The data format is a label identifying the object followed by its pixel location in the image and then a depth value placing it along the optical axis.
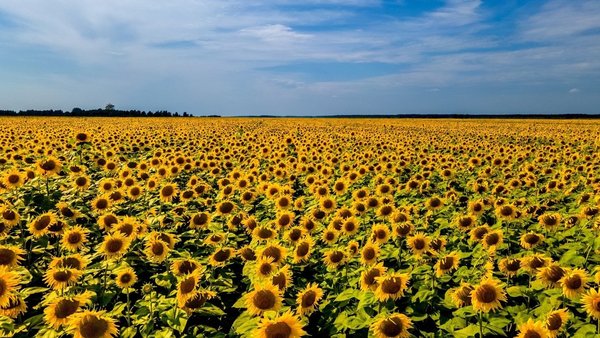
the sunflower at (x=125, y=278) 4.73
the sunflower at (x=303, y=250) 5.55
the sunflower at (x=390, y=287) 4.10
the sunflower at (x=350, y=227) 6.36
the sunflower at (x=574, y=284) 3.91
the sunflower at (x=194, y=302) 4.11
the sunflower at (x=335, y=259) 5.36
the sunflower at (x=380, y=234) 5.90
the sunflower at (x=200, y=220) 6.82
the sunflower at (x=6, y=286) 3.81
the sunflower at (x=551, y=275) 4.21
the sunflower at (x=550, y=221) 6.39
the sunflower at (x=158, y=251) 5.27
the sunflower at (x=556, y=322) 3.35
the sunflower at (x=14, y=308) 3.99
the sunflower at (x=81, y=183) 8.78
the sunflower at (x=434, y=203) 7.74
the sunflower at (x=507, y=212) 6.61
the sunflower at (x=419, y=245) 5.43
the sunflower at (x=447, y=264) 4.91
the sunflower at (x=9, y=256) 4.59
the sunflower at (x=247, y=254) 5.53
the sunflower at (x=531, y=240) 5.72
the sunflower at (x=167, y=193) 8.32
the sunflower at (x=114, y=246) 5.20
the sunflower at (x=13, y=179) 7.97
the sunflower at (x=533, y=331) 3.15
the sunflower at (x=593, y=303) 3.51
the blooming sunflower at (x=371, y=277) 4.40
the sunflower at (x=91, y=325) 3.40
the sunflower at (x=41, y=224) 5.75
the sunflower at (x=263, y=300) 3.88
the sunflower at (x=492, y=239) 5.54
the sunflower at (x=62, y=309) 3.67
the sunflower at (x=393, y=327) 3.55
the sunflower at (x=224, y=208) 7.21
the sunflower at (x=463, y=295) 4.07
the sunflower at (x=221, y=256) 5.32
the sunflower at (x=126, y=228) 5.74
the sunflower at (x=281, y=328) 3.23
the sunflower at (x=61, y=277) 4.36
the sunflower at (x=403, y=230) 5.86
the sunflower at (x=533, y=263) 4.61
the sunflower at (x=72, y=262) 4.68
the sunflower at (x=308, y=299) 4.18
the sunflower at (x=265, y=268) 4.77
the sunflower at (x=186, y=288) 4.04
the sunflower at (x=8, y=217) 5.74
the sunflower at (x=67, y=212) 6.81
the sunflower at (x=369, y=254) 5.24
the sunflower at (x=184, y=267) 4.83
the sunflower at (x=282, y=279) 4.34
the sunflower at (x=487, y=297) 3.80
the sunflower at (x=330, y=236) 6.27
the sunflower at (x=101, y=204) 7.41
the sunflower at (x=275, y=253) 5.05
